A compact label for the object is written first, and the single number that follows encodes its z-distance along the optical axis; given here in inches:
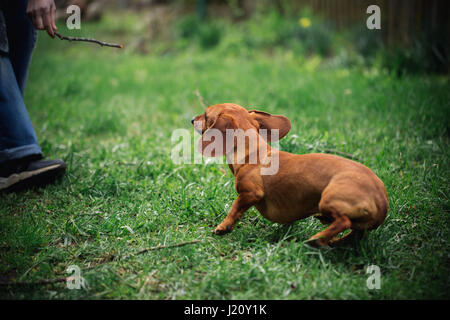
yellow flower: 285.1
